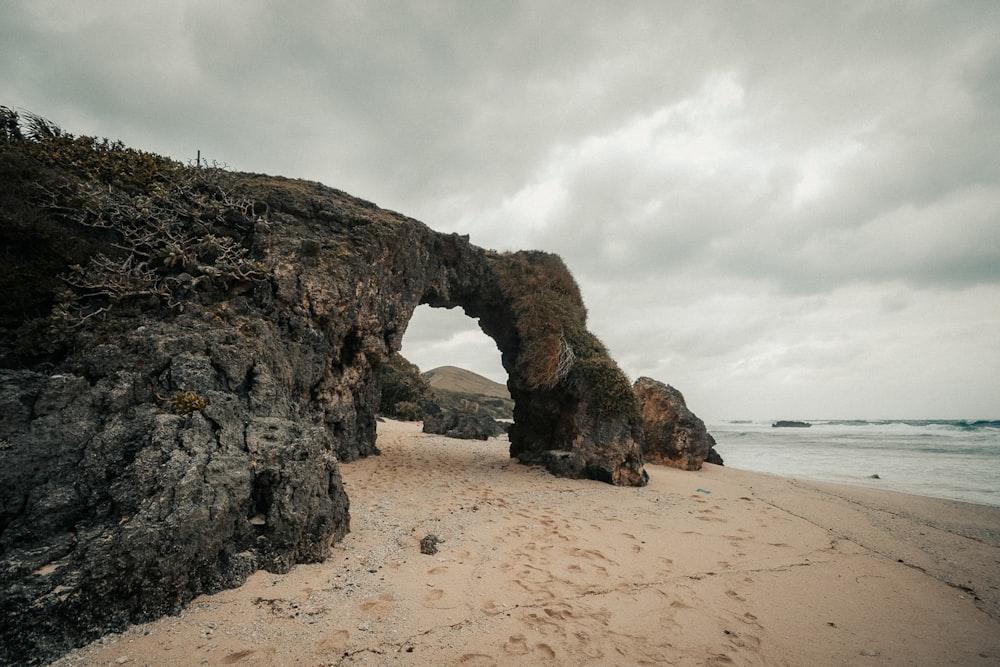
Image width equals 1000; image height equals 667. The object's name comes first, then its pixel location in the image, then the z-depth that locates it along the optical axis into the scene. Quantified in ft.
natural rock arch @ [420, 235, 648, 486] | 38.91
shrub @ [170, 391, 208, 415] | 17.24
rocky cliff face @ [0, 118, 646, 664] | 12.64
